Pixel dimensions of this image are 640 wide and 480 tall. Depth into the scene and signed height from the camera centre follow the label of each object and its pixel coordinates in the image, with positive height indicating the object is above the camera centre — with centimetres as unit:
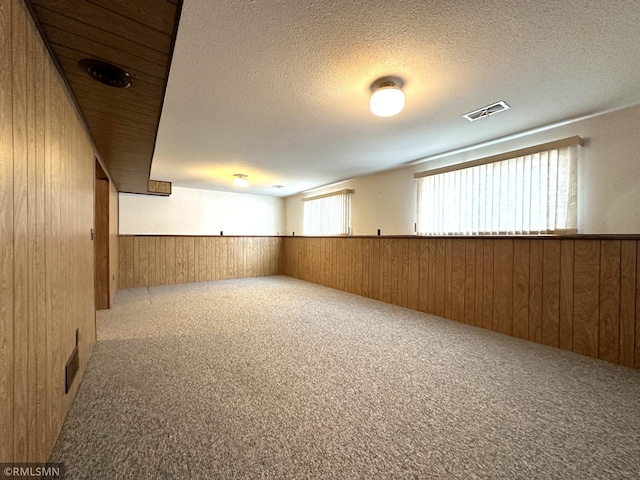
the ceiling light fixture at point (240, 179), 448 +103
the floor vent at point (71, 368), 136 -76
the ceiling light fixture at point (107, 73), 124 +83
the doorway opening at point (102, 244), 328 -11
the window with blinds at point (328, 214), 502 +50
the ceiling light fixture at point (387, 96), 178 +100
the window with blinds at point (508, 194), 242 +49
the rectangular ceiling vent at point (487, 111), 215 +113
